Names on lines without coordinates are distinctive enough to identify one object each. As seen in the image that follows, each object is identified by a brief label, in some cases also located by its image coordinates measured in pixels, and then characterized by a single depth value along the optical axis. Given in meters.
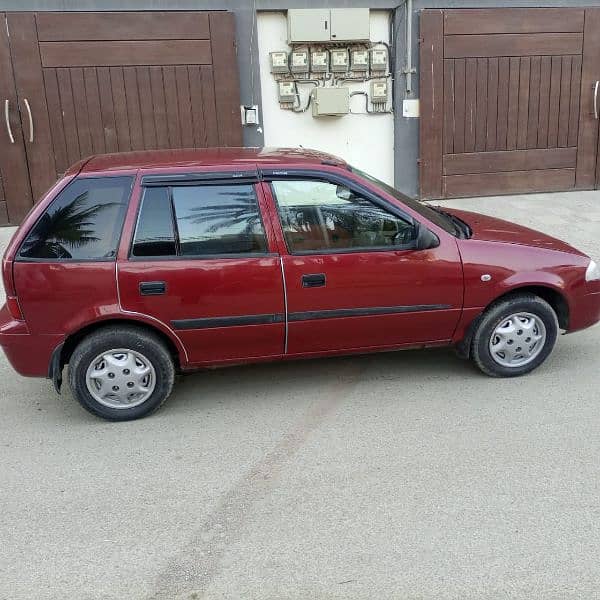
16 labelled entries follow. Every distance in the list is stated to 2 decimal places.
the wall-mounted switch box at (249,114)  8.88
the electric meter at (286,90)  8.89
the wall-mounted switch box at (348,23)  8.62
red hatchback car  3.79
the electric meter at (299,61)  8.74
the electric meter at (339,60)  8.85
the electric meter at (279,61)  8.73
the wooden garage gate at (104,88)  8.20
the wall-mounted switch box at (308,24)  8.53
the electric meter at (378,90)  9.11
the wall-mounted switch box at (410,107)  9.26
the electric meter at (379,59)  8.98
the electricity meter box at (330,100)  8.85
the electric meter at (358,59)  8.93
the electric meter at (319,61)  8.81
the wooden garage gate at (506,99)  9.16
